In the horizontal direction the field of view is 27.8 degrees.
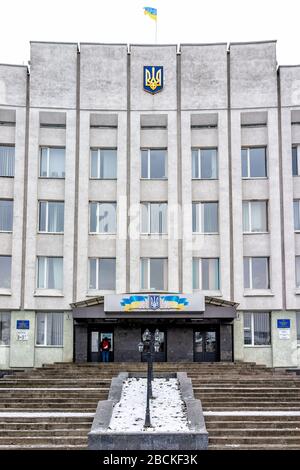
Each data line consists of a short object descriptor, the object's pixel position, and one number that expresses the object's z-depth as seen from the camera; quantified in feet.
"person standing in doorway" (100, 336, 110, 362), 97.71
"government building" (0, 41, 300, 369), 98.58
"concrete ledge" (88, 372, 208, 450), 55.62
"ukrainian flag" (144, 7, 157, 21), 110.63
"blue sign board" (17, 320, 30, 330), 98.37
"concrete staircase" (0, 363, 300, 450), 59.47
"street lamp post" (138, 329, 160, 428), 59.57
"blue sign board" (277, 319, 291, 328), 98.12
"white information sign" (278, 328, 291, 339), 97.66
